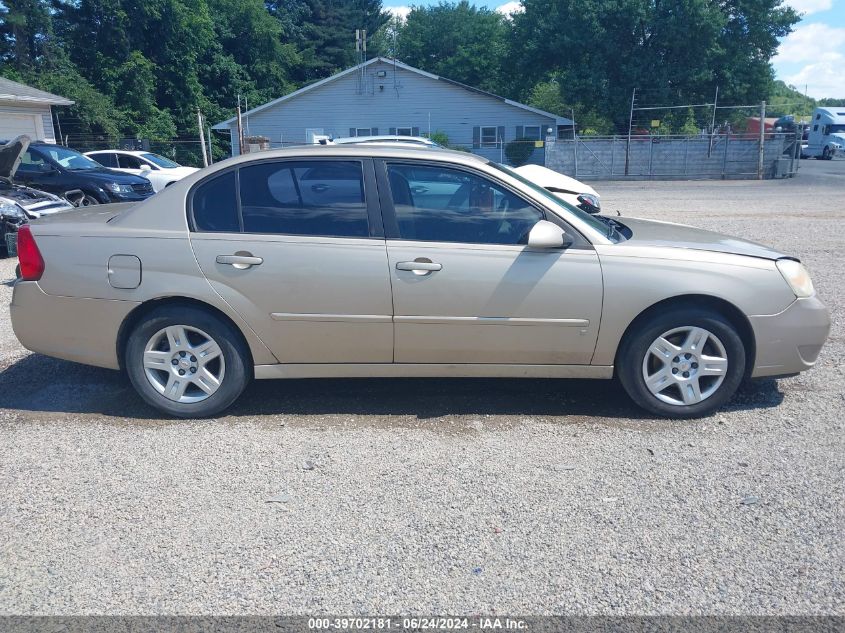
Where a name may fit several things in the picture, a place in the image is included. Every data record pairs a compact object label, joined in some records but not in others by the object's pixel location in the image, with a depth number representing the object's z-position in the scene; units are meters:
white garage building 26.09
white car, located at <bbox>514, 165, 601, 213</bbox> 9.63
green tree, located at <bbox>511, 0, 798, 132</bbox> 41.22
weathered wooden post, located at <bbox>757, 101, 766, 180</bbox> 31.25
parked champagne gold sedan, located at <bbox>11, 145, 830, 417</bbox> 4.61
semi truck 47.97
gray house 39.09
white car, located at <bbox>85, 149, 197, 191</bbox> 20.59
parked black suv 14.86
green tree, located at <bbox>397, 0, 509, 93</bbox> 59.12
